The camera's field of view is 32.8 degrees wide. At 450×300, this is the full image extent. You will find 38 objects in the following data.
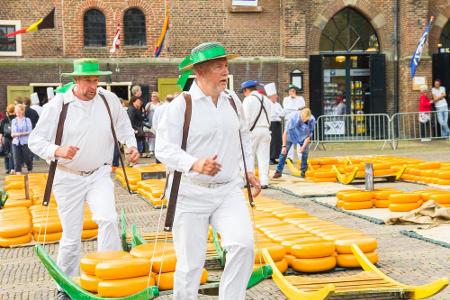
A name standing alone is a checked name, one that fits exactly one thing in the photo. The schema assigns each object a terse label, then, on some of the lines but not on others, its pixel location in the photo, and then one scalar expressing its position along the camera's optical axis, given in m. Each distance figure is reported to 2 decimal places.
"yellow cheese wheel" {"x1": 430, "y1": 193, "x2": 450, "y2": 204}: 10.87
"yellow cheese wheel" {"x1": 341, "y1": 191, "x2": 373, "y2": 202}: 11.74
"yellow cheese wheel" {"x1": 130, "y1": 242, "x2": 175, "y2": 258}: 6.45
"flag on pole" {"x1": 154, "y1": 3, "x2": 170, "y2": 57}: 27.83
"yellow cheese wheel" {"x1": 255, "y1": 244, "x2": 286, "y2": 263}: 7.36
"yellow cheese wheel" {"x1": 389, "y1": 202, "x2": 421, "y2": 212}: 11.04
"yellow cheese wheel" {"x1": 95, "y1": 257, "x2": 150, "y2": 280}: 6.13
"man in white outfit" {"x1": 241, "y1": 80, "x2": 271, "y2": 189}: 14.35
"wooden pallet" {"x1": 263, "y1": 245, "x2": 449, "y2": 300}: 5.76
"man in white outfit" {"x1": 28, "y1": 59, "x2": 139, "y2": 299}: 6.57
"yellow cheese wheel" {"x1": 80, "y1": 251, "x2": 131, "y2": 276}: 6.27
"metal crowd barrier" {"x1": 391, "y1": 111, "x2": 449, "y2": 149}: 25.08
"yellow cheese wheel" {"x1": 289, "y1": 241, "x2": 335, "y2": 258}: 7.49
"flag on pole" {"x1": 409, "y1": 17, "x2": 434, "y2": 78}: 27.27
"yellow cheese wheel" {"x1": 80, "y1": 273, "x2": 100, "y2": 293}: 6.20
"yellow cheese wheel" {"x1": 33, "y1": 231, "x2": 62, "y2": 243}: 9.90
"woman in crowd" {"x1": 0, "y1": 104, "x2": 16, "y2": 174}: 19.36
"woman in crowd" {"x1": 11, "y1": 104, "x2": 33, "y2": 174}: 18.55
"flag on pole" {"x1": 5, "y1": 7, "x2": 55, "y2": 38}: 25.71
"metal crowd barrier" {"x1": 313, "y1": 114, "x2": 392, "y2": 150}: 25.38
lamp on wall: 29.77
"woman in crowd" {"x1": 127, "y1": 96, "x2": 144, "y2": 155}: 21.14
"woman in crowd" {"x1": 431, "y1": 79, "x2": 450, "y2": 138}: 28.30
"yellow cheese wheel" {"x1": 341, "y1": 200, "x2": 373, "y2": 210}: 11.73
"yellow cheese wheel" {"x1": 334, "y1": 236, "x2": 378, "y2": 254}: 7.61
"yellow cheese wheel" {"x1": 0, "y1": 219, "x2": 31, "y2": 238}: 9.73
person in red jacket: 25.30
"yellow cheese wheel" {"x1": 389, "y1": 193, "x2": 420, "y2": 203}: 11.09
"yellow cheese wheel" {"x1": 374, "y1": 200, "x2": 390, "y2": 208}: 11.75
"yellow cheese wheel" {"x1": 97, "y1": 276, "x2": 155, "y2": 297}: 6.09
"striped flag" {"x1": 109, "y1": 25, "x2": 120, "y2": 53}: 27.20
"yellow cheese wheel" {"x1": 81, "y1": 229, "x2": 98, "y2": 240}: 9.98
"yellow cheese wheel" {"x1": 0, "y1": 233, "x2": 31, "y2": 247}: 9.70
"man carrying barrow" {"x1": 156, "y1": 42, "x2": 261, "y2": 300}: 5.00
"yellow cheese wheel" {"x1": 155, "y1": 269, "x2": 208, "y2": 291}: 6.11
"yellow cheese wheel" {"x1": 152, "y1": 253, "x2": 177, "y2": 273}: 6.20
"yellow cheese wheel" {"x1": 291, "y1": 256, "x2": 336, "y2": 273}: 7.46
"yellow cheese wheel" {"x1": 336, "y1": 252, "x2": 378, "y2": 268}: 7.60
